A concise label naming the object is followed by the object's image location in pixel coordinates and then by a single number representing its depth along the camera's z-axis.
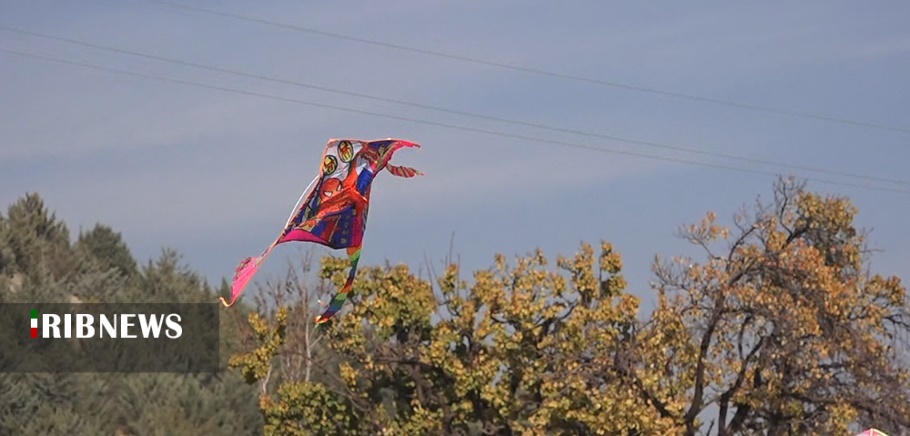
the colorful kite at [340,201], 25.56
